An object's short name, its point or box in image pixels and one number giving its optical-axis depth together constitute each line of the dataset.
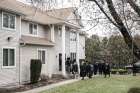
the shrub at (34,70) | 28.02
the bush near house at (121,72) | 44.10
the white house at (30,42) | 25.38
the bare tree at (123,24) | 8.01
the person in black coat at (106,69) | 34.83
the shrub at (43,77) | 30.59
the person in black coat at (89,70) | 32.75
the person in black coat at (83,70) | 31.69
